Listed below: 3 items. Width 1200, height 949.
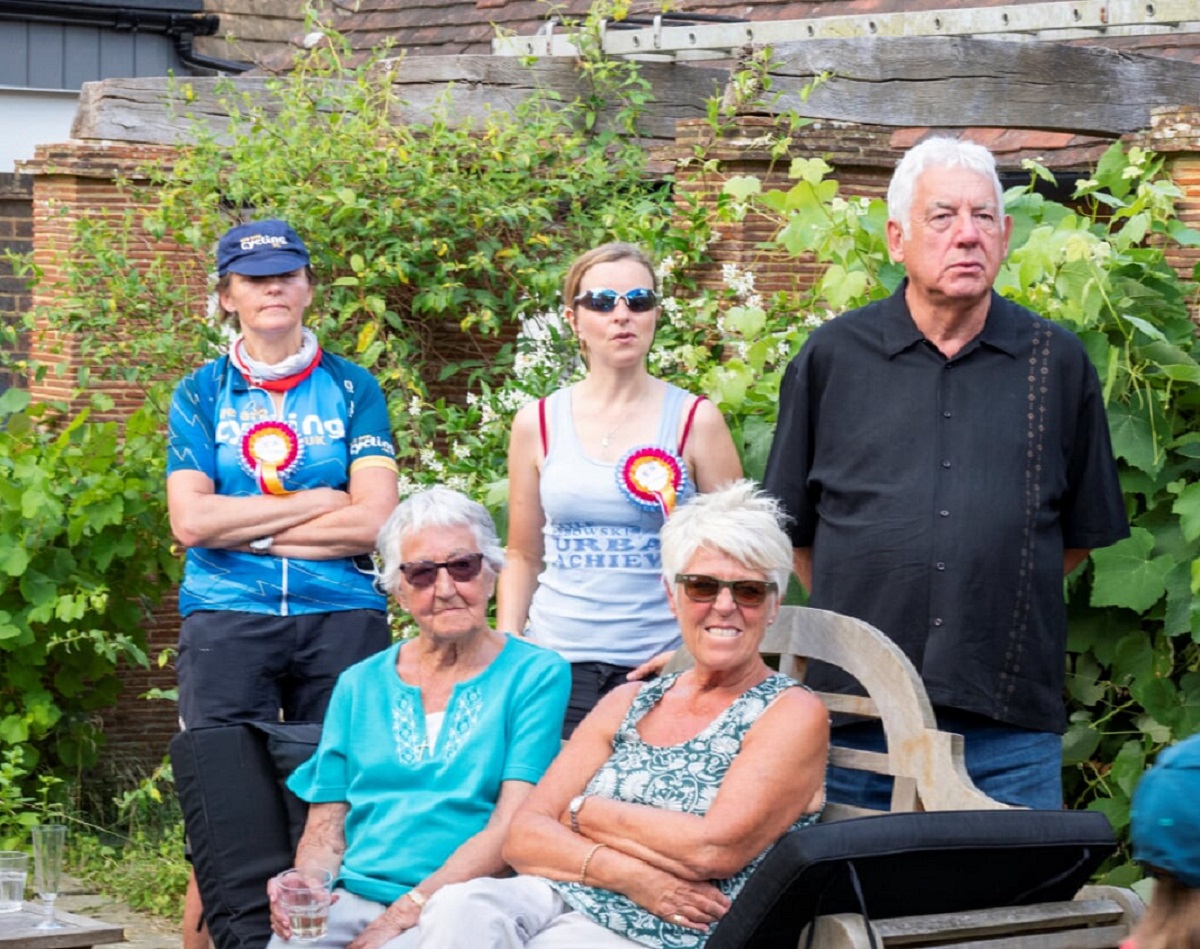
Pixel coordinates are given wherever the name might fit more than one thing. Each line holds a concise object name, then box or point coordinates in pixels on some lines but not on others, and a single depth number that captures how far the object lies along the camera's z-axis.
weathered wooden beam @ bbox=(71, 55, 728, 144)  8.25
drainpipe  13.79
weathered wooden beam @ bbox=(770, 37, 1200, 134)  7.11
